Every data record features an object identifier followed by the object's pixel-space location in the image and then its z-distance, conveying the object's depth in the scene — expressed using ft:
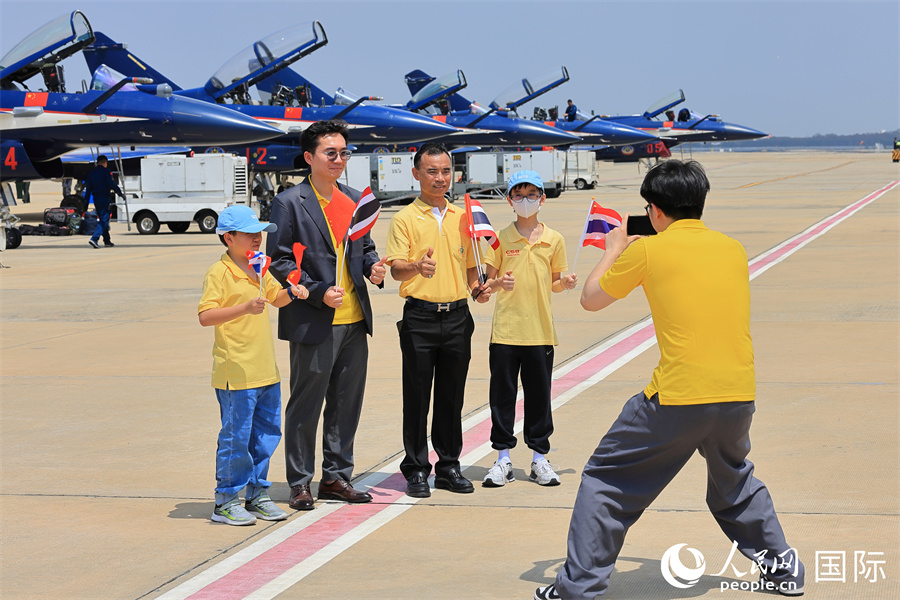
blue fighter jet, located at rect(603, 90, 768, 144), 195.42
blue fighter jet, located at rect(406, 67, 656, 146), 140.56
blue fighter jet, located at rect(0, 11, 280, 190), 81.61
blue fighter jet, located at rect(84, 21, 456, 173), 94.63
